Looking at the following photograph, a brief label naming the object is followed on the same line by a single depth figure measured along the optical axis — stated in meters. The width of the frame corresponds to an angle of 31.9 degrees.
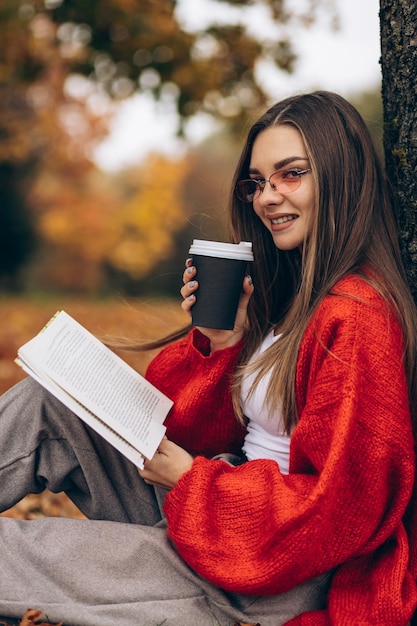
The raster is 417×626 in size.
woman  1.89
